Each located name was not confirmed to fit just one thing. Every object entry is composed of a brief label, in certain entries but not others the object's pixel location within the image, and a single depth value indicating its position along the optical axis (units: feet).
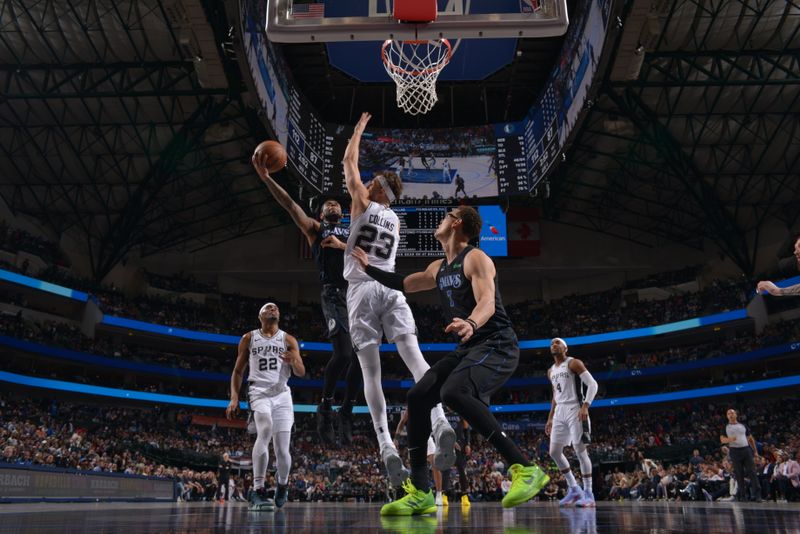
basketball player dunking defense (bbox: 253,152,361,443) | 21.99
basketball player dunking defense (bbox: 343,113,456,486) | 19.03
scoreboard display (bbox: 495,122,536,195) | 69.92
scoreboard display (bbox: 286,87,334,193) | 66.64
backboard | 22.57
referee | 36.17
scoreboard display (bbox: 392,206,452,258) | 71.31
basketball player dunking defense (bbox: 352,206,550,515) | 13.82
